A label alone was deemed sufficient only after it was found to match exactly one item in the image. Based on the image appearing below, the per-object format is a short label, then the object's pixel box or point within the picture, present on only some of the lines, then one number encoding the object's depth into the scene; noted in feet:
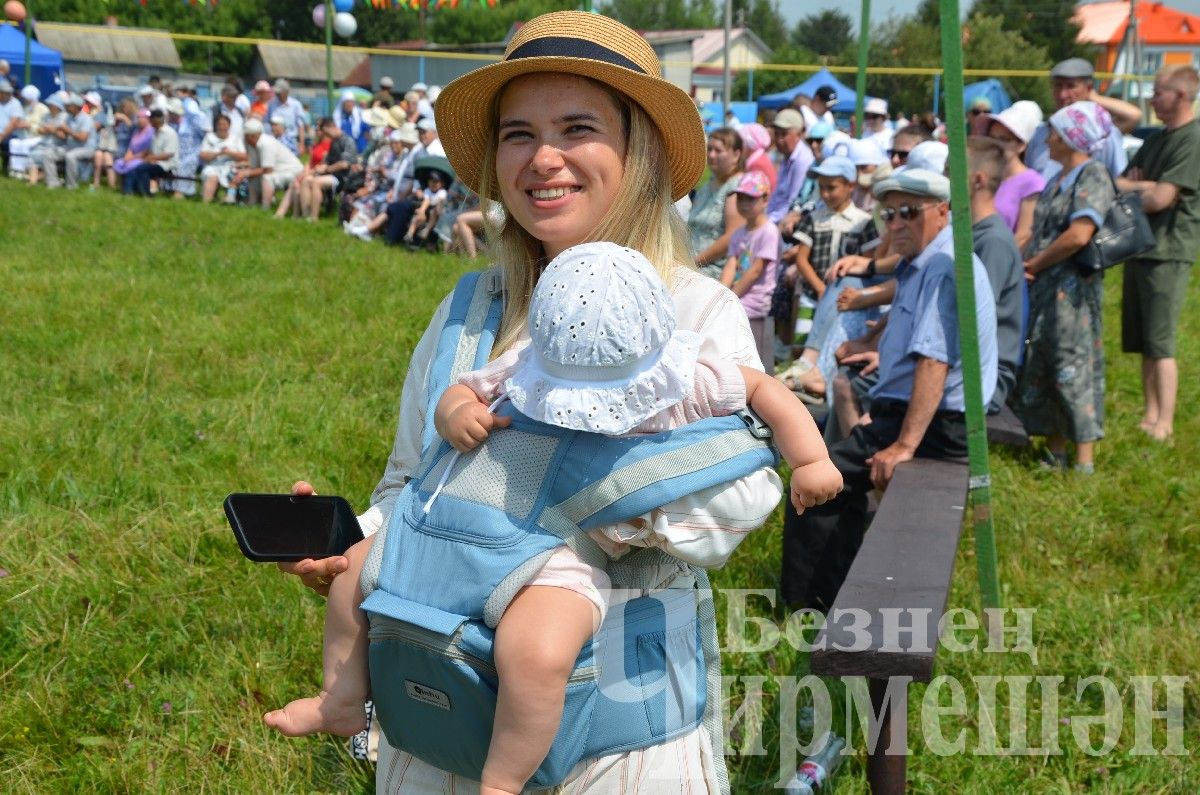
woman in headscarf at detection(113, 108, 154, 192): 59.98
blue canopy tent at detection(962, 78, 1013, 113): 86.17
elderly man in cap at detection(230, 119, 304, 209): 55.36
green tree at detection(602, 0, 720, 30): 337.84
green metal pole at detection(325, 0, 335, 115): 66.10
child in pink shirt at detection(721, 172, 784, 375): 25.20
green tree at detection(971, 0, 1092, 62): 195.62
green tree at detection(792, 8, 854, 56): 300.61
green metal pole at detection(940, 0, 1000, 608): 10.05
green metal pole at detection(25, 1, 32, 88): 76.13
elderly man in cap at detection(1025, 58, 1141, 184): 23.57
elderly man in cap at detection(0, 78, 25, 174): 65.57
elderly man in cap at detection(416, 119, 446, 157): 46.91
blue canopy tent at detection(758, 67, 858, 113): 100.42
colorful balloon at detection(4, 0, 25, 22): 90.74
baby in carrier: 5.34
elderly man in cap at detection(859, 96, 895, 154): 49.67
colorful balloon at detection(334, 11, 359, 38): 85.05
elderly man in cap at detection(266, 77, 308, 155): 66.74
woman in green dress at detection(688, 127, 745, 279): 27.48
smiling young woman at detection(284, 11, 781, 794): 6.16
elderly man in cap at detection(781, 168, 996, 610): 13.74
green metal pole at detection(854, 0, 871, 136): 30.66
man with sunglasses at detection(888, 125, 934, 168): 28.07
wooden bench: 8.05
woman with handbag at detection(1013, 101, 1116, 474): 19.25
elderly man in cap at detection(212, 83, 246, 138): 58.75
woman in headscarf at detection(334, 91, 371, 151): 69.82
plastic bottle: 10.21
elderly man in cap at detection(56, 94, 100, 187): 62.23
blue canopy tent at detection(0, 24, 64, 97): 89.56
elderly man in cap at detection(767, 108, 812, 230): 32.71
